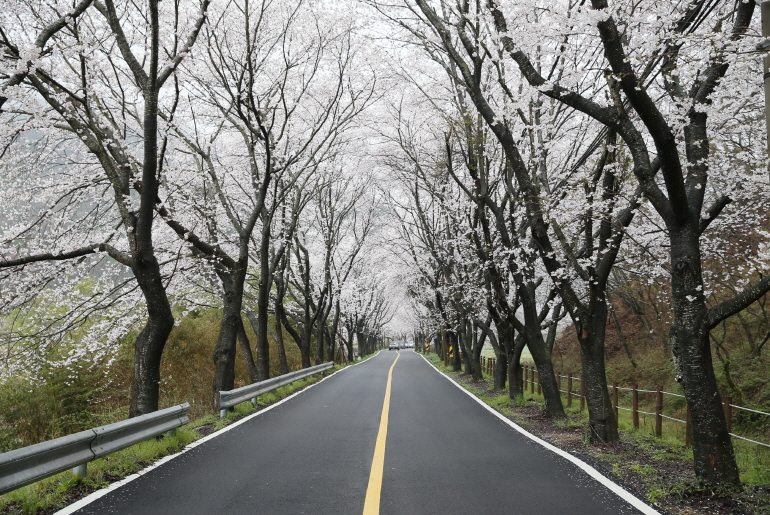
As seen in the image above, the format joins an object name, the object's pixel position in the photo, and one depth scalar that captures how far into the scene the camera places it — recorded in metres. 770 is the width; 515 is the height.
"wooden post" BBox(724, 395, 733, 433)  9.29
